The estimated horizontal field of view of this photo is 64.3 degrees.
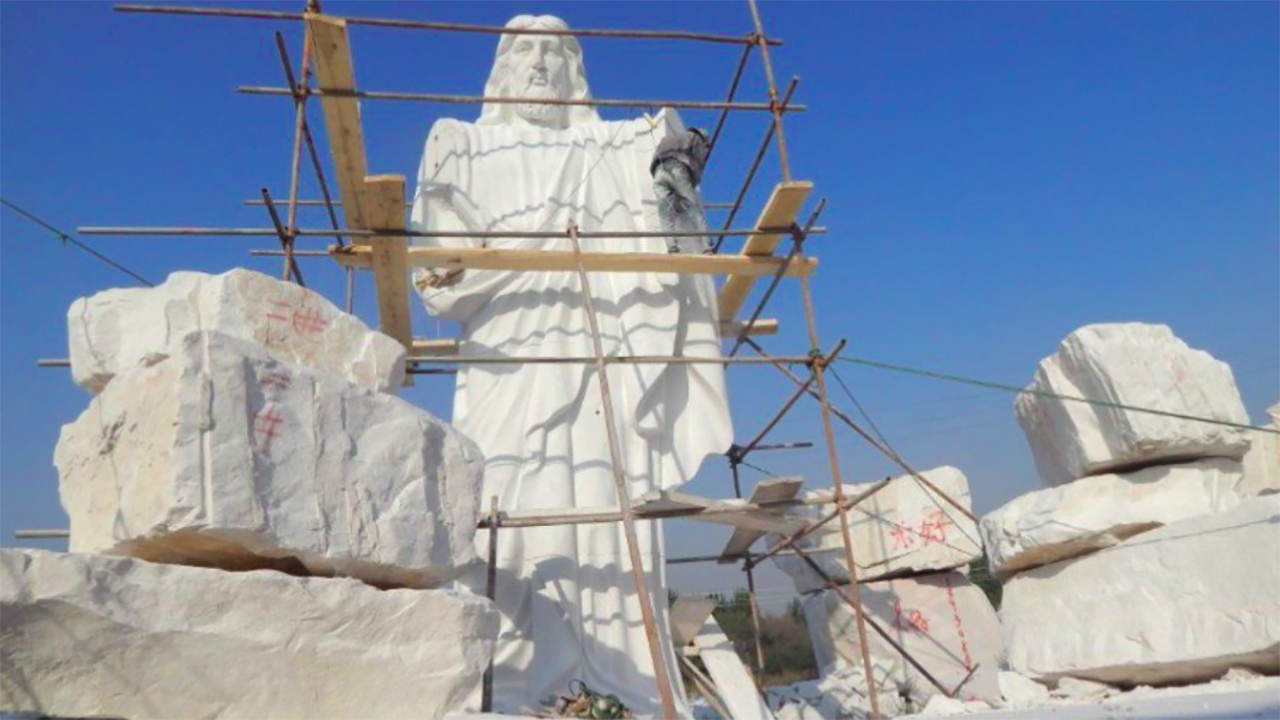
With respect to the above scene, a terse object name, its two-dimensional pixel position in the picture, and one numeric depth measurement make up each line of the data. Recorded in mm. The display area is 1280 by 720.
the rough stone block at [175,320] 3125
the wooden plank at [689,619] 5930
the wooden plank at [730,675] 5609
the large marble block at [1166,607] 4789
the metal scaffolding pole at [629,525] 3875
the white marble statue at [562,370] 5035
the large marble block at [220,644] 2439
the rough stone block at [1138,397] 5375
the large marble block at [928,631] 6715
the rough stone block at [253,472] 2721
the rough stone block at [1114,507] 5355
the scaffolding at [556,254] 4766
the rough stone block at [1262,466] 6430
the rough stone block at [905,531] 7047
